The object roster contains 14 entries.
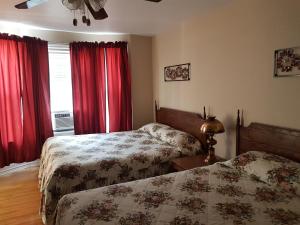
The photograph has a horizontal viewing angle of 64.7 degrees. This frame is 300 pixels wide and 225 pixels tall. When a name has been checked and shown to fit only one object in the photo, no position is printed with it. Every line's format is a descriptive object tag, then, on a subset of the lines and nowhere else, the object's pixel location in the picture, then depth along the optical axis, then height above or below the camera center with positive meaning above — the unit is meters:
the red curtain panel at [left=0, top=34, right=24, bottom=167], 3.56 -0.13
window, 4.15 +0.03
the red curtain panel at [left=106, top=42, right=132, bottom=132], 4.34 +0.08
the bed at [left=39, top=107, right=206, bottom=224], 2.34 -0.75
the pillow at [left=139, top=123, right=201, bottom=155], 2.97 -0.67
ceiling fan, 1.97 +0.73
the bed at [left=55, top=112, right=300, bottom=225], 1.45 -0.77
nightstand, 2.55 -0.82
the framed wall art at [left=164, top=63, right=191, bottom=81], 3.46 +0.25
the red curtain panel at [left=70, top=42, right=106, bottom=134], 4.13 +0.07
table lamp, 2.57 -0.46
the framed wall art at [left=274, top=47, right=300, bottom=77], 1.97 +0.21
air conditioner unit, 4.25 -0.55
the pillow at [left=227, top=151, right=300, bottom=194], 1.73 -0.66
